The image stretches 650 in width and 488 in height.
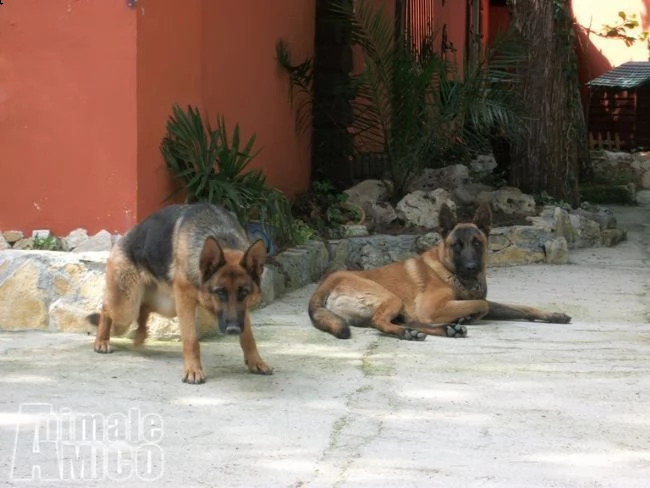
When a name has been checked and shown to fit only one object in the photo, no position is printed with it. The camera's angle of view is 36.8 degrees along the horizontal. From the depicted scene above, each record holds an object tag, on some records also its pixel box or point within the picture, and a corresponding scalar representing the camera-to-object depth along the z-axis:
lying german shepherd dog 7.98
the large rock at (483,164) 15.30
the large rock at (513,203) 12.72
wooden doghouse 22.41
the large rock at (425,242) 11.22
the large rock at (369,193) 12.18
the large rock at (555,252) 11.72
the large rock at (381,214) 11.85
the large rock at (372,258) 10.94
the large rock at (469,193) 12.85
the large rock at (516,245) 11.67
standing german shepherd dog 5.86
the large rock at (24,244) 7.95
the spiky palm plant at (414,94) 11.77
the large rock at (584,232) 12.91
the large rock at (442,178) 13.30
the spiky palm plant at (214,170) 8.24
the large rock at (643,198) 16.98
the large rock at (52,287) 7.59
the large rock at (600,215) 13.48
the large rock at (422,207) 11.78
